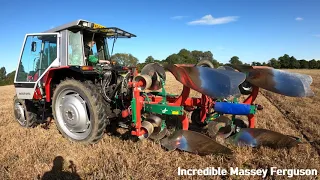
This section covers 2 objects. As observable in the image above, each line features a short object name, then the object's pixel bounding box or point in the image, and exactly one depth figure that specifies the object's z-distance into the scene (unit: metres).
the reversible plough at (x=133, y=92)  3.46
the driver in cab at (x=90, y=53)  5.00
